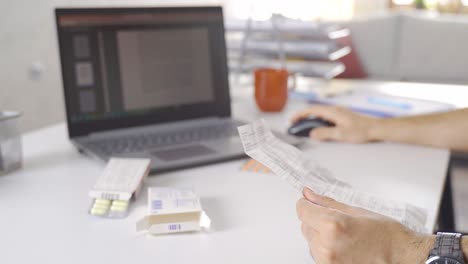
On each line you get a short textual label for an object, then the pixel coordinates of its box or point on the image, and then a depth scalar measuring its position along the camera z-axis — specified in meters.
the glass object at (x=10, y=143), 0.84
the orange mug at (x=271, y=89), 1.27
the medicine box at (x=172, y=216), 0.64
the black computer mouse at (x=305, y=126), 1.08
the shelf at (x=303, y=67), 1.71
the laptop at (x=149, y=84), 0.95
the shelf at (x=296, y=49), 1.63
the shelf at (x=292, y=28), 1.63
